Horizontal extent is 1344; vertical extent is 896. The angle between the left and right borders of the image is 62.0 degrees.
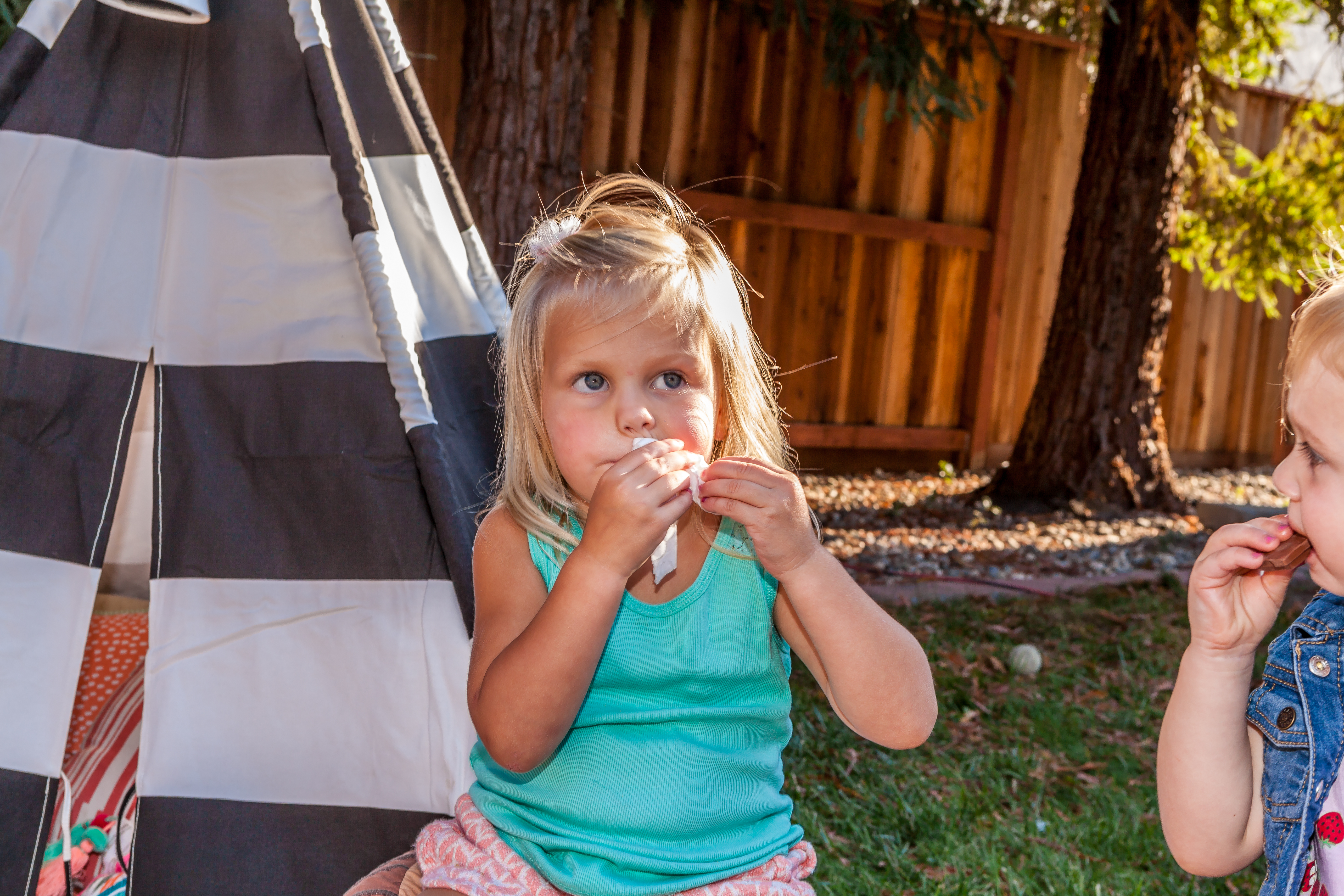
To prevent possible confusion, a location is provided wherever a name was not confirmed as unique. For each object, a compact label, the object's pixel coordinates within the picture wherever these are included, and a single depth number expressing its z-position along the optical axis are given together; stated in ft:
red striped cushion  7.41
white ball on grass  11.84
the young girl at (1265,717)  3.95
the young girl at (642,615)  4.32
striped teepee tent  5.95
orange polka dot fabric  8.16
